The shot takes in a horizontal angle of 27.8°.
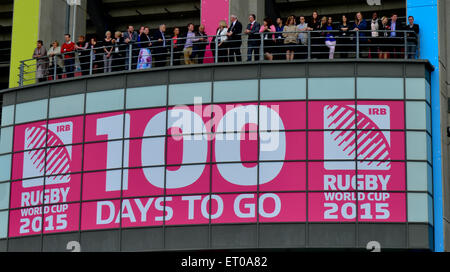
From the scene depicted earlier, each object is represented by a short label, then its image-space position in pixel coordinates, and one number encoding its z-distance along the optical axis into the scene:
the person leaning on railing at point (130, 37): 30.45
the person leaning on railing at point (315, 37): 29.15
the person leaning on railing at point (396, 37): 28.88
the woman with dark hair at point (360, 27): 28.69
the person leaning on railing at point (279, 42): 29.17
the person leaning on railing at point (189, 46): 29.92
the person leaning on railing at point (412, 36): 29.39
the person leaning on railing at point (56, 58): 32.09
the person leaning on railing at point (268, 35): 29.09
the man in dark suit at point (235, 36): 29.27
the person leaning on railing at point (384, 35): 29.02
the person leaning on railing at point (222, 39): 29.80
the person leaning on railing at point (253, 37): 28.95
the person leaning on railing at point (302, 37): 29.23
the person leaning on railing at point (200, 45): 29.52
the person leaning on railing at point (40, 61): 32.19
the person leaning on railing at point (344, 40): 28.75
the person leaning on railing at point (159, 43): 29.98
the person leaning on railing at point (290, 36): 29.05
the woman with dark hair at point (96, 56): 30.74
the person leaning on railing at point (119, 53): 30.49
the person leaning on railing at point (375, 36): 28.98
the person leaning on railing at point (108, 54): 30.48
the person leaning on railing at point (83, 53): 31.19
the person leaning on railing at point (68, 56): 31.77
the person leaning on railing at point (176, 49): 29.84
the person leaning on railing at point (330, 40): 29.06
